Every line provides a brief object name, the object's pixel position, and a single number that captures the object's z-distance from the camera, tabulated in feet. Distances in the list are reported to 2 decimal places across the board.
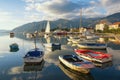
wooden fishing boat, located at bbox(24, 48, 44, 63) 56.72
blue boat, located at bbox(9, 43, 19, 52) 97.51
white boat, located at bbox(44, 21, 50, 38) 226.28
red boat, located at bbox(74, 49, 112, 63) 58.04
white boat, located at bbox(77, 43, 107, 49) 94.53
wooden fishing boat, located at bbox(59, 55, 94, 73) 45.09
